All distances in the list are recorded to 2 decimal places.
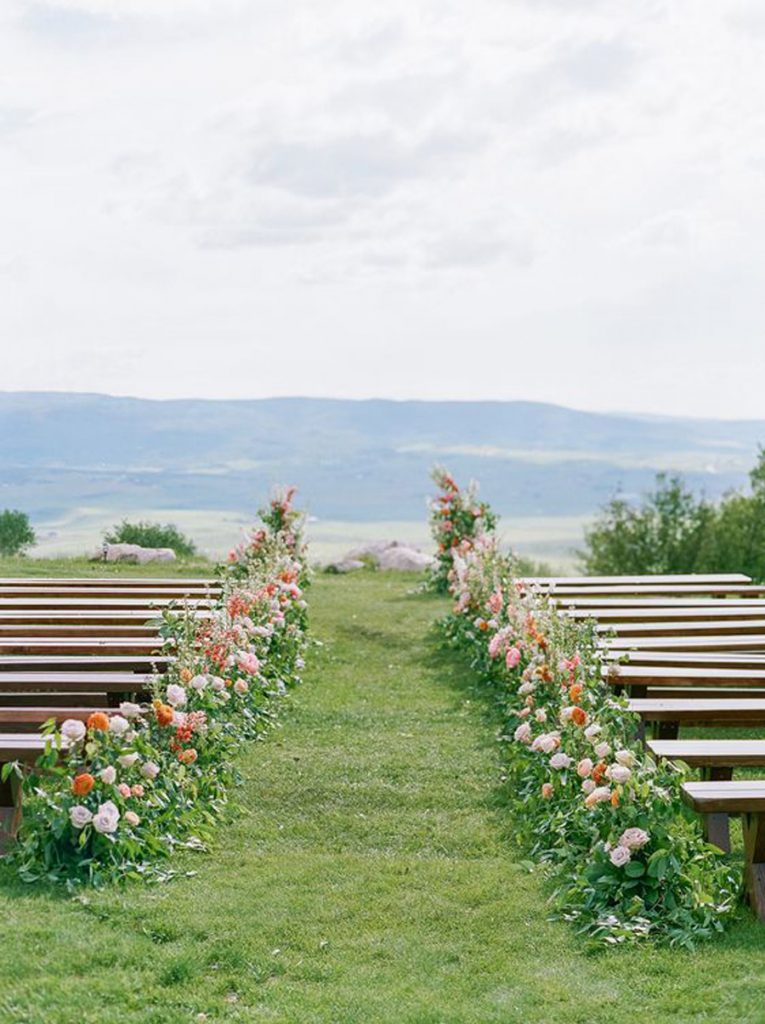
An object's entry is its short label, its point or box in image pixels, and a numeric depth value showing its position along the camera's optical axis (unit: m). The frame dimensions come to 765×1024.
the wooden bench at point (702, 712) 6.61
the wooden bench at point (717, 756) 5.67
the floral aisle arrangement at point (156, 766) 5.52
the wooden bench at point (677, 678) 7.37
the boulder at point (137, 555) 17.19
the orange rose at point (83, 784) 5.49
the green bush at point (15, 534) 18.91
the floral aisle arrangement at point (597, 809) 5.03
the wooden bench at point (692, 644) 8.35
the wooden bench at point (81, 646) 8.30
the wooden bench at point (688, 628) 9.15
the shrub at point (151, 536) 18.12
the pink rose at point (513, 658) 8.41
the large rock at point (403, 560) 18.64
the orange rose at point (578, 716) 6.10
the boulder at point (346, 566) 18.56
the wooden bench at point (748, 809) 5.03
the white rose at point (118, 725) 5.77
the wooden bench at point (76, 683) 7.14
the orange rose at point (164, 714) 6.24
